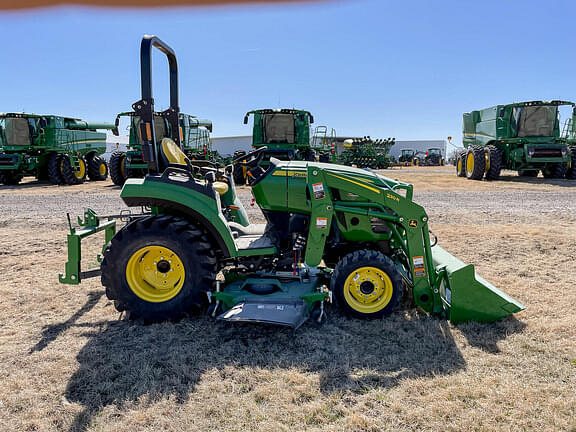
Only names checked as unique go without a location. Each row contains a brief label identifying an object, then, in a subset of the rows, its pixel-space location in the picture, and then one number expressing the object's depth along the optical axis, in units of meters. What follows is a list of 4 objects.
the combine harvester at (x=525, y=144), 14.26
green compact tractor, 3.15
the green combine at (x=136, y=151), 13.85
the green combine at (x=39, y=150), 14.99
